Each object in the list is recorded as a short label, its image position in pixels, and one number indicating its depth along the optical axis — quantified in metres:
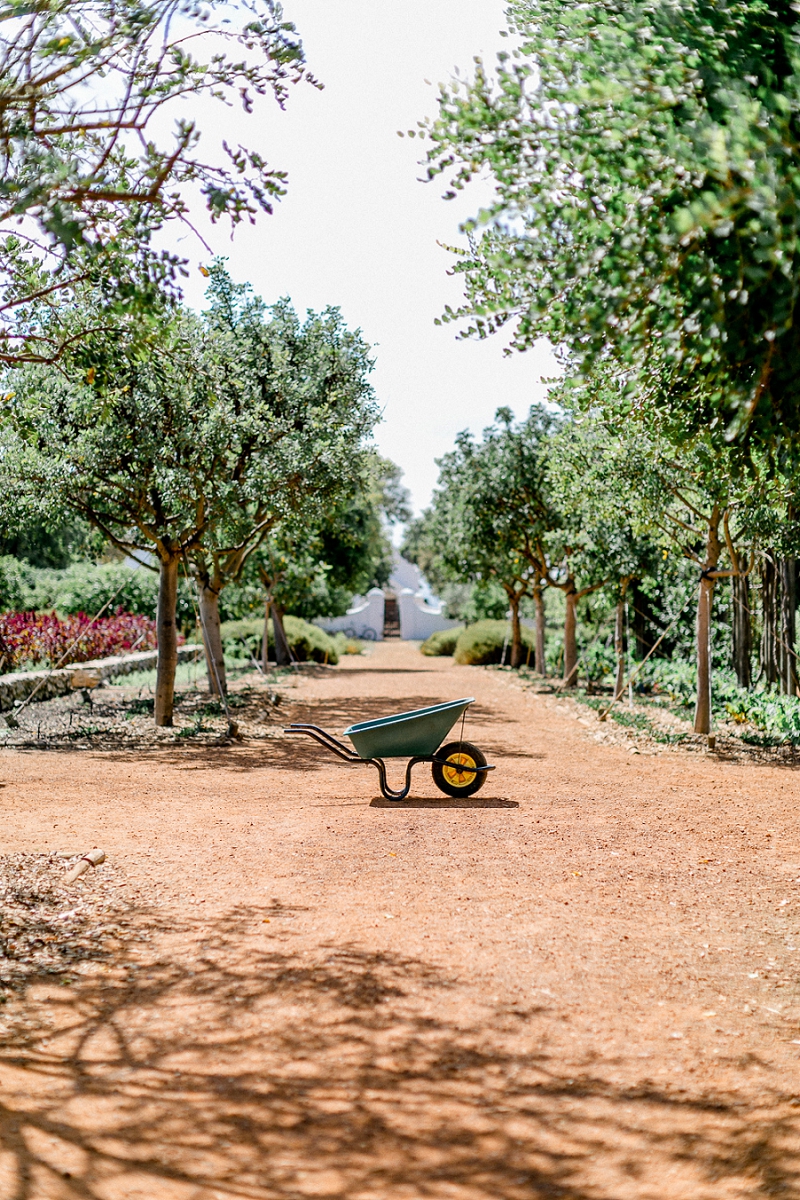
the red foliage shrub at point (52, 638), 17.86
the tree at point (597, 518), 12.06
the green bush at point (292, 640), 28.95
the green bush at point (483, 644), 32.34
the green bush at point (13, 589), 23.80
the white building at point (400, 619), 57.62
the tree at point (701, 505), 10.37
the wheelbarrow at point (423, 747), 8.13
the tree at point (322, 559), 17.89
